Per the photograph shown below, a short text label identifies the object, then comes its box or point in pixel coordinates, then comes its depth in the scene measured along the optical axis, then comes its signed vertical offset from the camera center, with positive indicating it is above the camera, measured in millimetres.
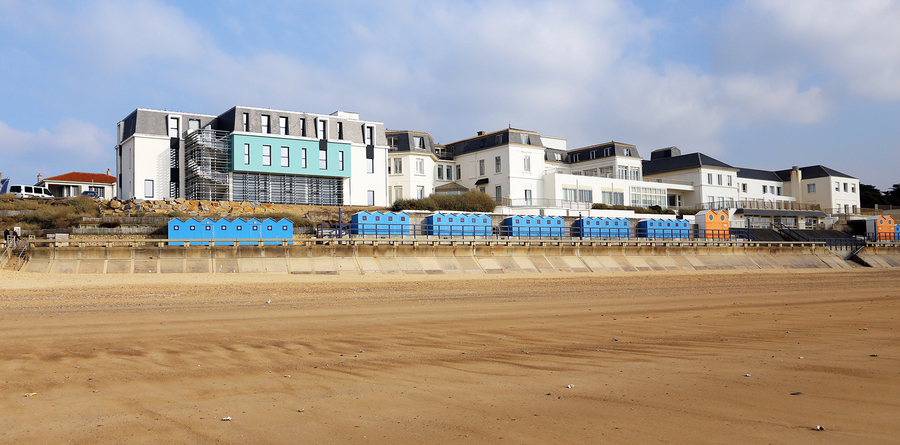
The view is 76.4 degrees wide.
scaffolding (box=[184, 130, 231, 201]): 47500 +5910
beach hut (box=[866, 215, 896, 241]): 57156 -745
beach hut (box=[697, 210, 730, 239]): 50688 +67
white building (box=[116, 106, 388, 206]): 48281 +6753
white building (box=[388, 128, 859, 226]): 61312 +5643
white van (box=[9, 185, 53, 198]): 48938 +4527
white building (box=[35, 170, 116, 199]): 72312 +6864
